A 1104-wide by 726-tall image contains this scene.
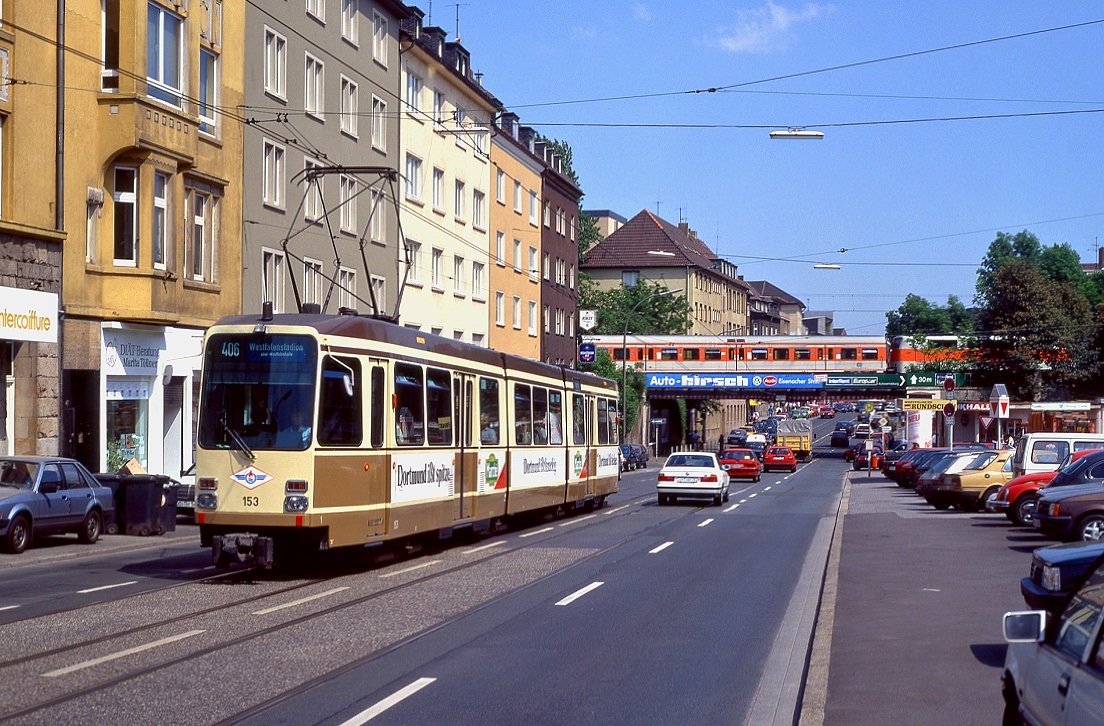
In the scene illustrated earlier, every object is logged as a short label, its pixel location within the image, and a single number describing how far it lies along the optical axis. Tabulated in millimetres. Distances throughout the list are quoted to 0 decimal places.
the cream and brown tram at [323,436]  15539
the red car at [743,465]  54500
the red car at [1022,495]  25641
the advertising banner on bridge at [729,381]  86375
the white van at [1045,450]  27594
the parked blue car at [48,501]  19109
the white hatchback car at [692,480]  34719
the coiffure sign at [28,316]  23672
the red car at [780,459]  69250
